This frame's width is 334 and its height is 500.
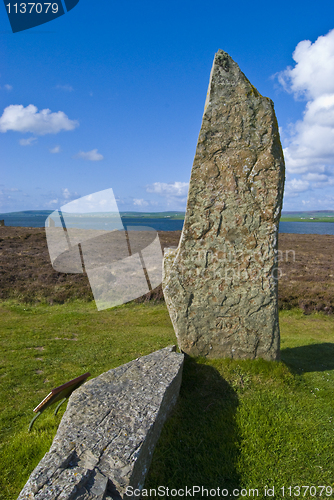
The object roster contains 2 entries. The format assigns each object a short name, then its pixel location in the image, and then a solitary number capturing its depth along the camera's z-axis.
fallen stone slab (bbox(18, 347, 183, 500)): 3.05
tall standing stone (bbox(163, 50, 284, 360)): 6.27
